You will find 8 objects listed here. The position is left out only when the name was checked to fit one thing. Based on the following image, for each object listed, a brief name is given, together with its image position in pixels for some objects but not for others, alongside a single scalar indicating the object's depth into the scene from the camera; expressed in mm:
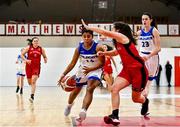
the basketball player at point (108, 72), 14617
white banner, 26641
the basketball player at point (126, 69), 6871
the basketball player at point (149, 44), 8234
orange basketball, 7992
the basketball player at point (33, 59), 12703
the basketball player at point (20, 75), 17225
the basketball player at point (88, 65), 7445
